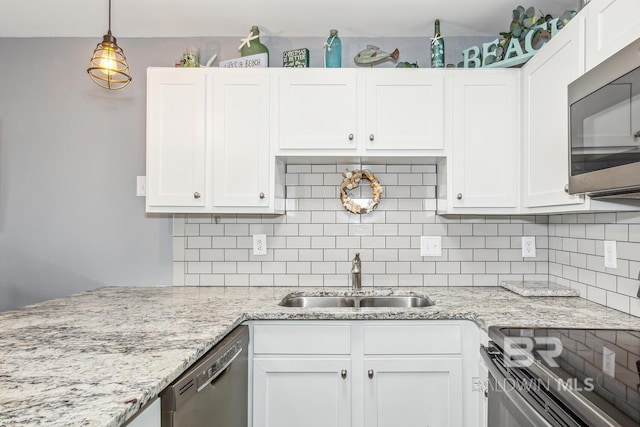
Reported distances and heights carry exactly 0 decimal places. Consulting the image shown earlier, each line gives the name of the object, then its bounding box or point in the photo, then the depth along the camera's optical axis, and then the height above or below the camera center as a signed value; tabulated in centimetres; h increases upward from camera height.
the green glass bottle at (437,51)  224 +91
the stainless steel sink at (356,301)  233 -46
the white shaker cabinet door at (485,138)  216 +42
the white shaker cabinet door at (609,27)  130 +65
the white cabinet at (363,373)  183 -68
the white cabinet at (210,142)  219 +40
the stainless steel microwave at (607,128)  115 +28
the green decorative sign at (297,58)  224 +87
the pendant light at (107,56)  179 +72
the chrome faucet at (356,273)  236 -31
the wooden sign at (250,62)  226 +86
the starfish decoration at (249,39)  231 +100
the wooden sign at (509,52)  198 +87
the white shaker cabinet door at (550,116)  165 +47
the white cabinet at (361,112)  217 +56
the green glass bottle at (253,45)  231 +96
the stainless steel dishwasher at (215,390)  114 -56
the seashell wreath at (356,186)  244 +18
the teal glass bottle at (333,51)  226 +92
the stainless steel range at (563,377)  92 -40
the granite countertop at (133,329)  90 -40
